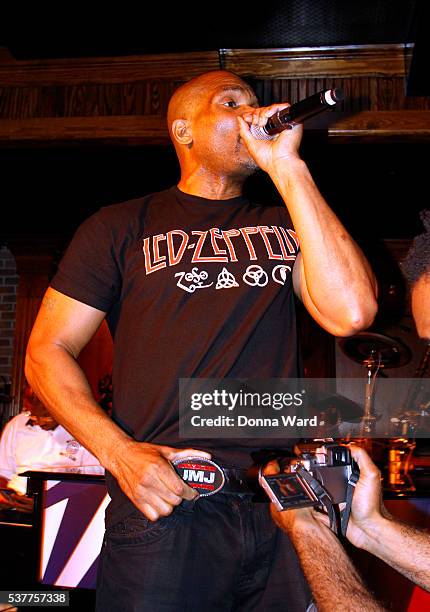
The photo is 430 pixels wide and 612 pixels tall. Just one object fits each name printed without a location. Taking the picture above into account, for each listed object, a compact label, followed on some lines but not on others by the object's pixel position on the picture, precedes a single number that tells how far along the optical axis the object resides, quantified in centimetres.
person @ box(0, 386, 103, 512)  334
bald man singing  107
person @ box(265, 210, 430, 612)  97
